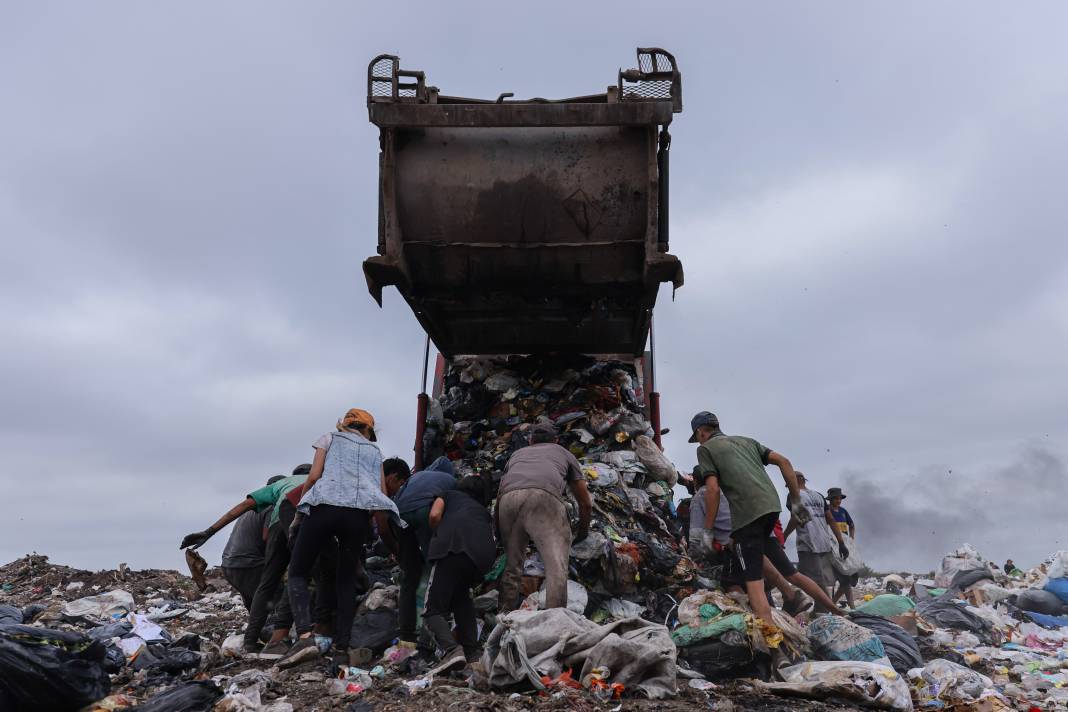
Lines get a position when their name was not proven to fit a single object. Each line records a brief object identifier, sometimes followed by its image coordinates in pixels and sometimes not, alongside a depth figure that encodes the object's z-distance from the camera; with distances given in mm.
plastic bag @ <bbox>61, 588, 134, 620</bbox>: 6434
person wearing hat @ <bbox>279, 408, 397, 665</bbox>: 4219
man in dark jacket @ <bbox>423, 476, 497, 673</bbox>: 4133
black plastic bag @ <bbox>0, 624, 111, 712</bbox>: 3357
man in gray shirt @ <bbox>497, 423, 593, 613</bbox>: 4203
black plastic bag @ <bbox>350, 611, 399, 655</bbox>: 4570
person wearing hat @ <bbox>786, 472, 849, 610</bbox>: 7031
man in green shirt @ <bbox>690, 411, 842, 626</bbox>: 4684
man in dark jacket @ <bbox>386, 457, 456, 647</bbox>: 4457
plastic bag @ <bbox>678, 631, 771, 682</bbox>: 3986
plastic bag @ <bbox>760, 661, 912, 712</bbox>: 3525
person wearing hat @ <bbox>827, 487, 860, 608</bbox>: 8398
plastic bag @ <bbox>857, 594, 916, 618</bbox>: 5535
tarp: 3375
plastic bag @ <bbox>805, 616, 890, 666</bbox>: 4184
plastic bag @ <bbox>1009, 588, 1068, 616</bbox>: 7289
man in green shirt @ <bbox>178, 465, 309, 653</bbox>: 4656
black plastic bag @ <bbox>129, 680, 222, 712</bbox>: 3451
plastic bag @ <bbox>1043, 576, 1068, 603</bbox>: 7461
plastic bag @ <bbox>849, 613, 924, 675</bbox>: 4371
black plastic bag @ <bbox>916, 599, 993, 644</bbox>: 5965
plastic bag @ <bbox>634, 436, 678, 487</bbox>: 5840
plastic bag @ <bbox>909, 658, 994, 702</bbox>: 3910
